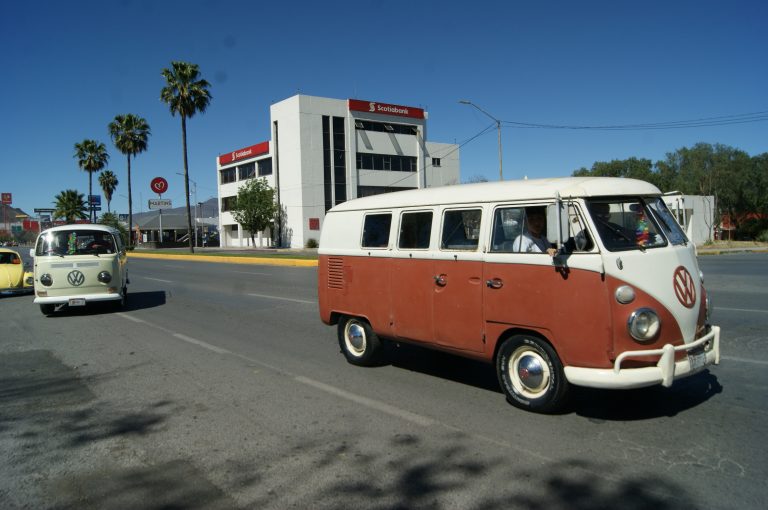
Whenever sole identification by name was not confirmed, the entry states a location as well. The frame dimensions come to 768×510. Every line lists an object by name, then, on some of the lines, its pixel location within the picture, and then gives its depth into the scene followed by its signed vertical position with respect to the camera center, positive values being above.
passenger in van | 5.12 +0.00
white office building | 53.16 +8.54
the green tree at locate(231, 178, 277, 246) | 53.97 +3.57
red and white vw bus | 4.61 -0.46
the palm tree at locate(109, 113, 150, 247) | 55.09 +11.25
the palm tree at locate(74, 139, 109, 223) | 63.03 +10.44
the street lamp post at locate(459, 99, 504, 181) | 29.91 +5.92
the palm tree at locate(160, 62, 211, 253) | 43.22 +12.04
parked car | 16.95 -0.76
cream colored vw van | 12.29 -0.43
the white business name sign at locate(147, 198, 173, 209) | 80.81 +6.33
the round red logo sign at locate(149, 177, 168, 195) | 59.12 +6.43
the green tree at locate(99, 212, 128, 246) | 70.41 +3.39
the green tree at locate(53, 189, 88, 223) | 71.81 +5.46
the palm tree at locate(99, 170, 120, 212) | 68.62 +8.00
